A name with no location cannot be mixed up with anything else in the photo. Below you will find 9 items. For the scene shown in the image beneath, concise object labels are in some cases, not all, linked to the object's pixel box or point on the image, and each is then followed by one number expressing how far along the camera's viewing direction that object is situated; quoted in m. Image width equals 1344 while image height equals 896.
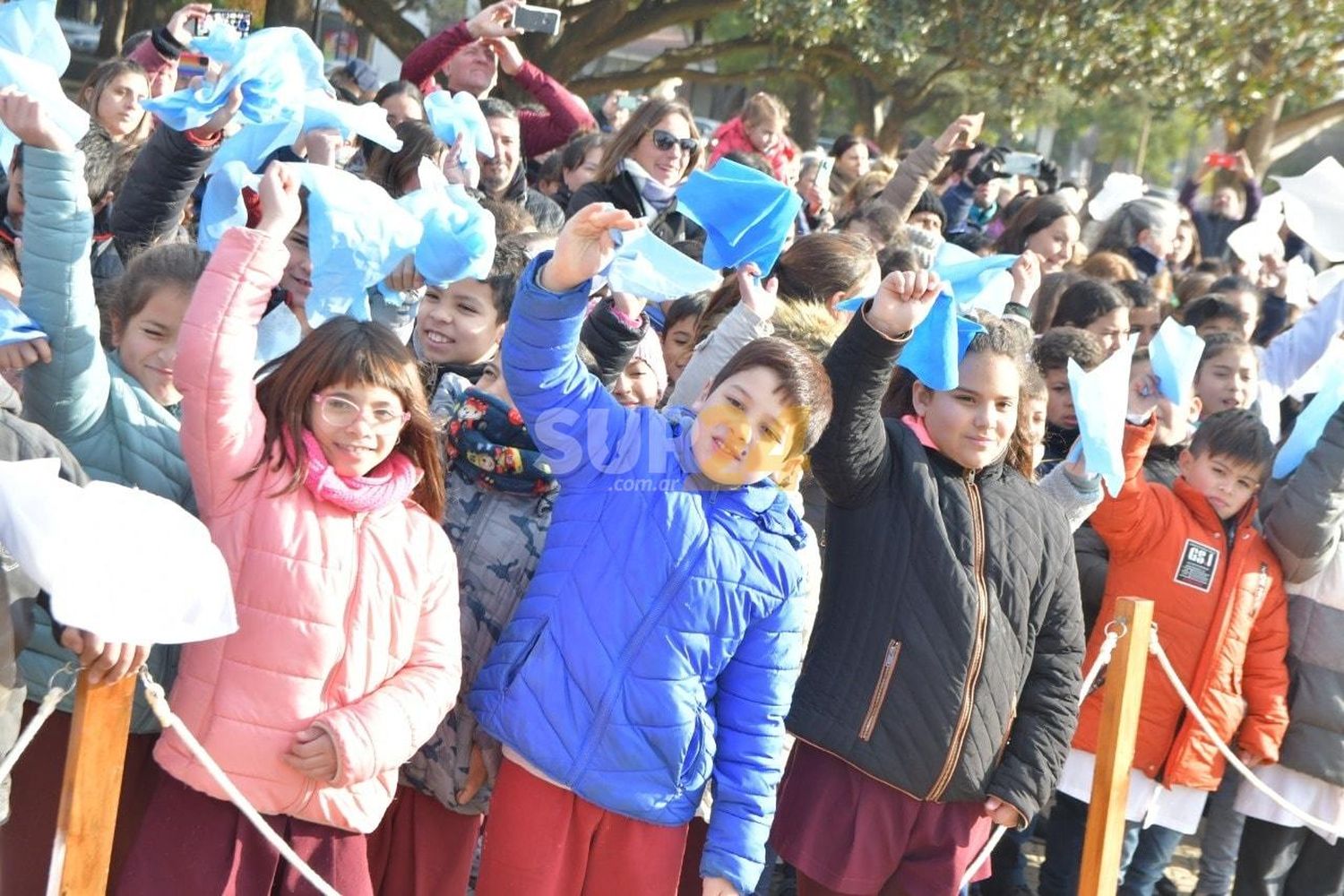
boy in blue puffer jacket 2.99
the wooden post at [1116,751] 3.75
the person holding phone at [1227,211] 10.98
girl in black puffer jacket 3.40
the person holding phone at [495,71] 6.41
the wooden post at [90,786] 2.52
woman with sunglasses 5.36
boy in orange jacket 4.41
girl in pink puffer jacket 2.72
